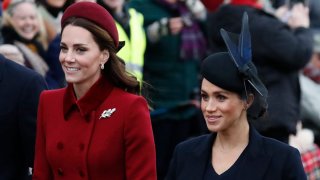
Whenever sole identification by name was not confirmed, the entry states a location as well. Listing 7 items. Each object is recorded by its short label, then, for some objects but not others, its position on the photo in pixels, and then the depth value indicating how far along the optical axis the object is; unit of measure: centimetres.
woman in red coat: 1047
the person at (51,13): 1894
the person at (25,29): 1762
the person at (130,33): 1786
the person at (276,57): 1517
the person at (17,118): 1141
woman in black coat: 1027
